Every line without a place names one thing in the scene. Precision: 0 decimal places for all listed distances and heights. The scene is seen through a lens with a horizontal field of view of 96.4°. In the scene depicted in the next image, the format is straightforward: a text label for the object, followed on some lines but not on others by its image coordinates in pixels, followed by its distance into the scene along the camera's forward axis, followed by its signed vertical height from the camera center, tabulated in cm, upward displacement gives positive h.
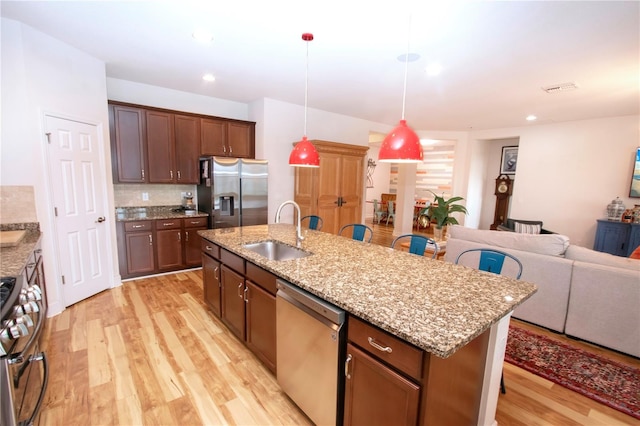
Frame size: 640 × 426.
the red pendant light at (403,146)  183 +23
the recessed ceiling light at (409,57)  284 +126
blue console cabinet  475 -84
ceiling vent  360 +127
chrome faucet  255 -54
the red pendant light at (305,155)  273 +22
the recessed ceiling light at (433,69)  311 +126
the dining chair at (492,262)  205 -57
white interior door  294 -38
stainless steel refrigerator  416 -22
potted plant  491 -56
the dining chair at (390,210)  889 -90
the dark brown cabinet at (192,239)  422 -96
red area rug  201 -145
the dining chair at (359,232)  324 -60
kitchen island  112 -58
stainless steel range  113 -78
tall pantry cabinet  471 -10
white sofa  242 -92
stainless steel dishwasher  146 -98
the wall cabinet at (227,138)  446 +61
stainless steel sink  252 -66
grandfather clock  689 -31
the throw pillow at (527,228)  470 -71
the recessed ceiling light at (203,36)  254 +126
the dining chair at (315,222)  381 -60
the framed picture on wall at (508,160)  723 +62
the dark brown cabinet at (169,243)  402 -99
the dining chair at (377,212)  932 -103
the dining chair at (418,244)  259 -57
